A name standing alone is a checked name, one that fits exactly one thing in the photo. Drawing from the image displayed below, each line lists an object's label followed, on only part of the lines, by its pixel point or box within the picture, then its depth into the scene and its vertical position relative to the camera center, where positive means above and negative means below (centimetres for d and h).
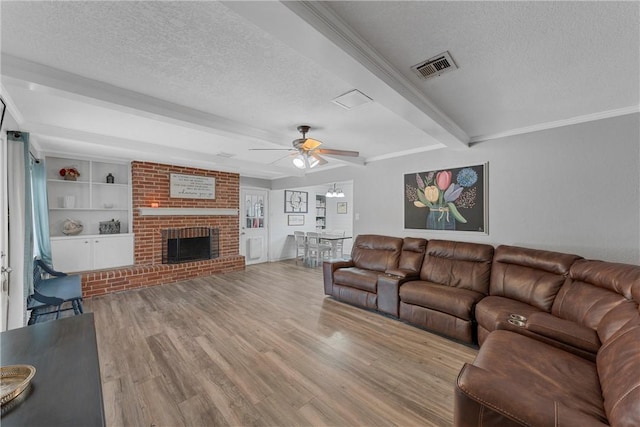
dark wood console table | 78 -60
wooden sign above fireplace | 521 +54
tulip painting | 346 +17
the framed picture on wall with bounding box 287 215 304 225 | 767 -23
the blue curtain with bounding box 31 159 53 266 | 350 -1
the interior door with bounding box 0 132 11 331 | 232 -24
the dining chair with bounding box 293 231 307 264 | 705 -89
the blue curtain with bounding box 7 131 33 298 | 256 -2
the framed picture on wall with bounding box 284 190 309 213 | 756 +32
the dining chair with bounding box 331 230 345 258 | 734 -98
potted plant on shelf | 425 +65
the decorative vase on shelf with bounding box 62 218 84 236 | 424 -24
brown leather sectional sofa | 121 -86
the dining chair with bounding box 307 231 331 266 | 671 -93
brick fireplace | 436 -28
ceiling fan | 290 +72
